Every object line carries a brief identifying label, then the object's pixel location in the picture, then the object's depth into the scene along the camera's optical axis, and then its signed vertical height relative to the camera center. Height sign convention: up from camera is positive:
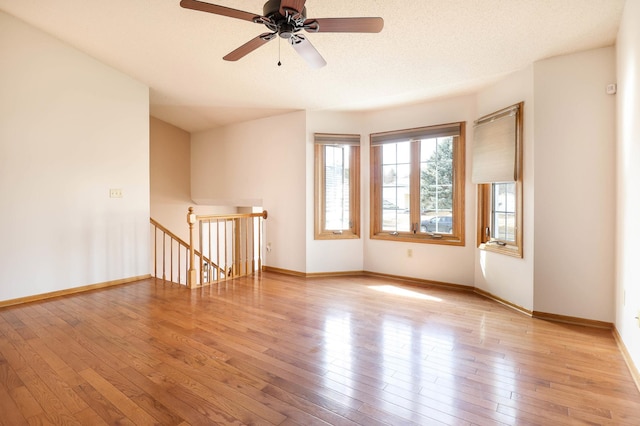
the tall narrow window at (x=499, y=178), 3.28 +0.35
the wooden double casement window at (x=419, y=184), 4.18 +0.37
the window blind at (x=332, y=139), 4.77 +1.09
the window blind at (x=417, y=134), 4.12 +1.06
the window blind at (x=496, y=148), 3.30 +0.70
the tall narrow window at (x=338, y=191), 4.85 +0.30
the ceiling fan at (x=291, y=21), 1.87 +1.20
